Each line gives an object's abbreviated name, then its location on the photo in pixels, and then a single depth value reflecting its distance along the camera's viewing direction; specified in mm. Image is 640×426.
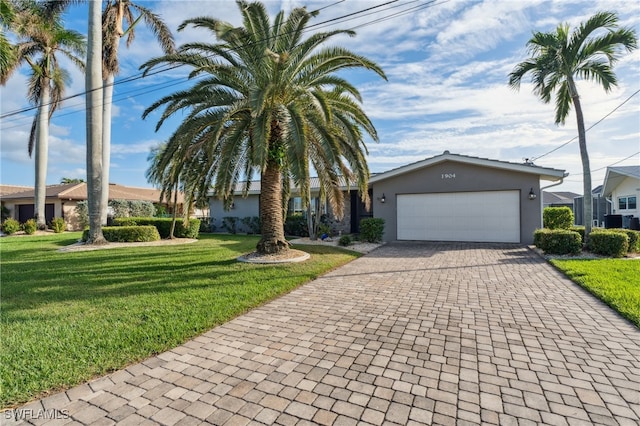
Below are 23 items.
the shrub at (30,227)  20266
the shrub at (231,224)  20266
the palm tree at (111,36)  15688
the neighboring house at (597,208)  25719
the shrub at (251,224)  19391
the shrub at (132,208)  23547
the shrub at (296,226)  17381
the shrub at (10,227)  20062
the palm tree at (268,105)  7711
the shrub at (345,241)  12984
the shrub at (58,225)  21438
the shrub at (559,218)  13266
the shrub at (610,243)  9367
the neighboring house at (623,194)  17406
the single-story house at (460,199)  12852
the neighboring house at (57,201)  24016
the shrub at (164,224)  17094
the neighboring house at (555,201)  30250
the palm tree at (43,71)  18781
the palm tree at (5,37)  8094
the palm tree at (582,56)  10008
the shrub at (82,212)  22609
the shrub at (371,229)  13844
